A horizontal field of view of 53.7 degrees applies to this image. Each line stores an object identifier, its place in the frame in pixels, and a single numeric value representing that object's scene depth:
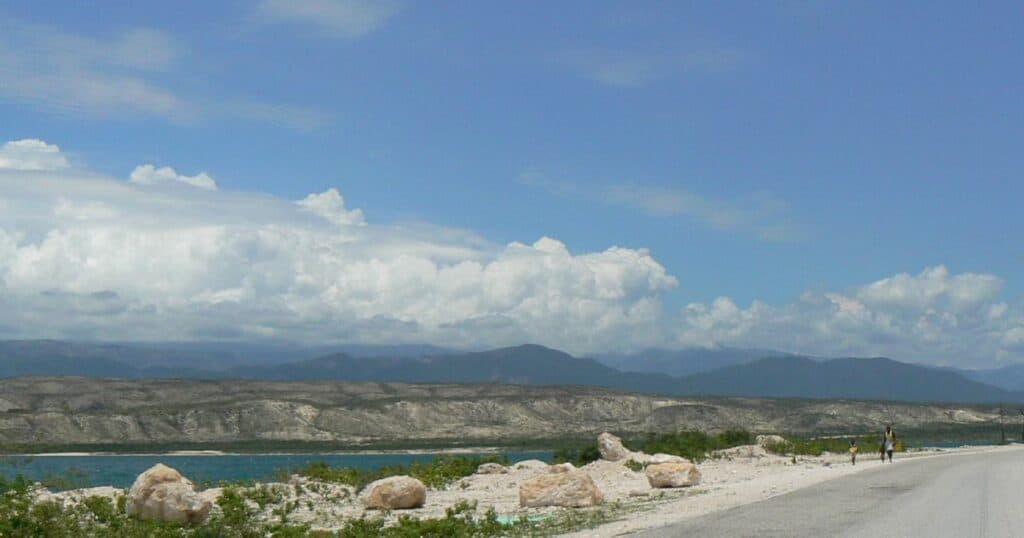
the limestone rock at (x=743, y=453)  55.19
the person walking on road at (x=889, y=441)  52.01
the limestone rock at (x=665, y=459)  36.65
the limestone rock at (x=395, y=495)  29.95
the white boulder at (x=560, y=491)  27.66
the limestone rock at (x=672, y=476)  34.59
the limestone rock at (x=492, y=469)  45.81
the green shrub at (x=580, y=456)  55.31
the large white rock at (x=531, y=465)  47.02
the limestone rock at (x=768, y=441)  61.42
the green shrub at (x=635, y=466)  45.50
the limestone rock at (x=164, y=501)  24.83
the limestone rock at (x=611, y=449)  51.28
